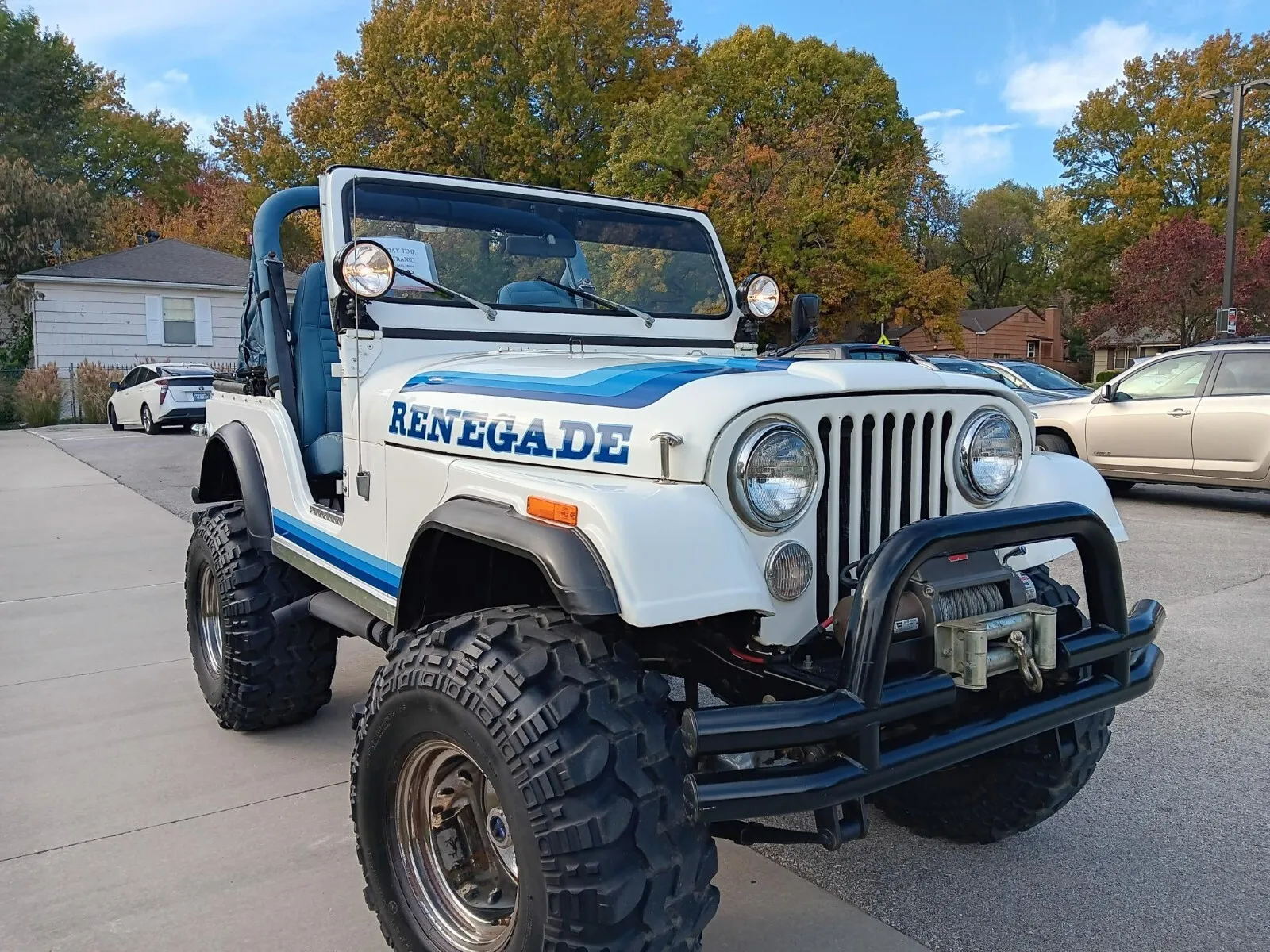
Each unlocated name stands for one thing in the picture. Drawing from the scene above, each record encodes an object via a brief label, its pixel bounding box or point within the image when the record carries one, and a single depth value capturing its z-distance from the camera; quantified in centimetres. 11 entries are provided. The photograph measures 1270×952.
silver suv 901
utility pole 1716
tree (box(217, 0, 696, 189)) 2925
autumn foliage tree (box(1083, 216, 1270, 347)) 2659
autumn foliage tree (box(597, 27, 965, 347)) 2362
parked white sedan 1759
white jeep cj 190
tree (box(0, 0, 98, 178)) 3256
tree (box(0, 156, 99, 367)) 2659
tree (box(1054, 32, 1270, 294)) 3678
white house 2356
